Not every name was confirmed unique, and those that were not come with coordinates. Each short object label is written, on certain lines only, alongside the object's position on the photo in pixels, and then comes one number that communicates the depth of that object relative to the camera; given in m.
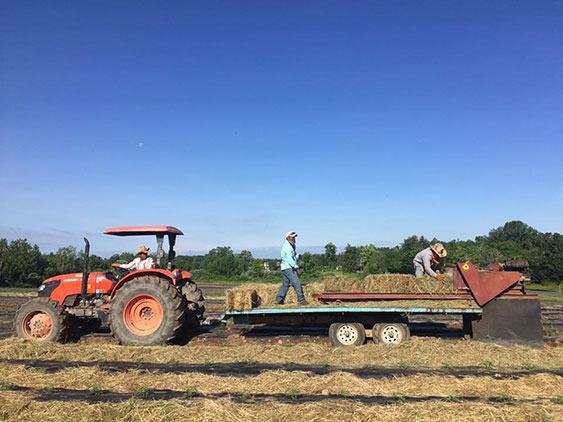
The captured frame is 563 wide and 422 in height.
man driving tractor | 8.17
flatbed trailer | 7.22
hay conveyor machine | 7.23
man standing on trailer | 8.24
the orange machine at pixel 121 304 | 7.31
